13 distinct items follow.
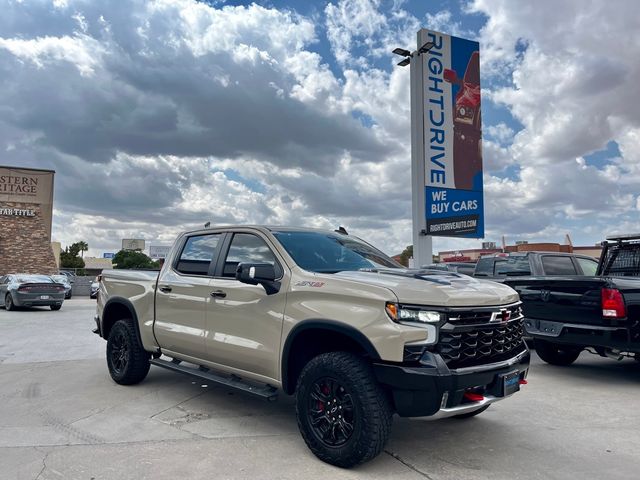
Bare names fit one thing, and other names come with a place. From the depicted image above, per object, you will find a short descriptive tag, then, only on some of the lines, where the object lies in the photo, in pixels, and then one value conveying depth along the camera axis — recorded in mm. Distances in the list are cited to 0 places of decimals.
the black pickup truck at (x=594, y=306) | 6566
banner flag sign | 15852
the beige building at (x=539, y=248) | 49272
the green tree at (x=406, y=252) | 61866
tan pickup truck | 3719
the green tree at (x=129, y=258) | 81888
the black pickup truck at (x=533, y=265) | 9828
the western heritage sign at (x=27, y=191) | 36344
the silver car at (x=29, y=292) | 18188
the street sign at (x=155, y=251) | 60412
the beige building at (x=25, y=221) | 36094
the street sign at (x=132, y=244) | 94875
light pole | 15672
